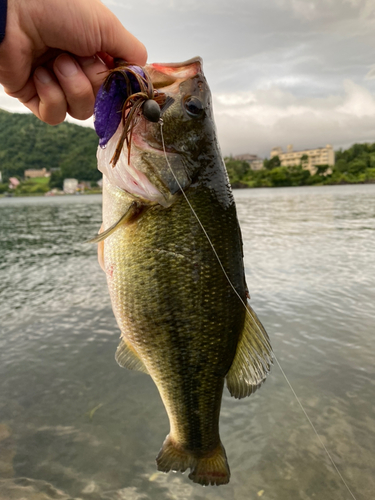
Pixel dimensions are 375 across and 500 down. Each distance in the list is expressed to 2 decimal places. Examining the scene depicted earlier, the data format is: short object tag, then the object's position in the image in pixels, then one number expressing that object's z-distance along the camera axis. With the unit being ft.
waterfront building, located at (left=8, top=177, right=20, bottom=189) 388.70
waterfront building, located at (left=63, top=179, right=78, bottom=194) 350.15
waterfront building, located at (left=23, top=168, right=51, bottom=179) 389.05
